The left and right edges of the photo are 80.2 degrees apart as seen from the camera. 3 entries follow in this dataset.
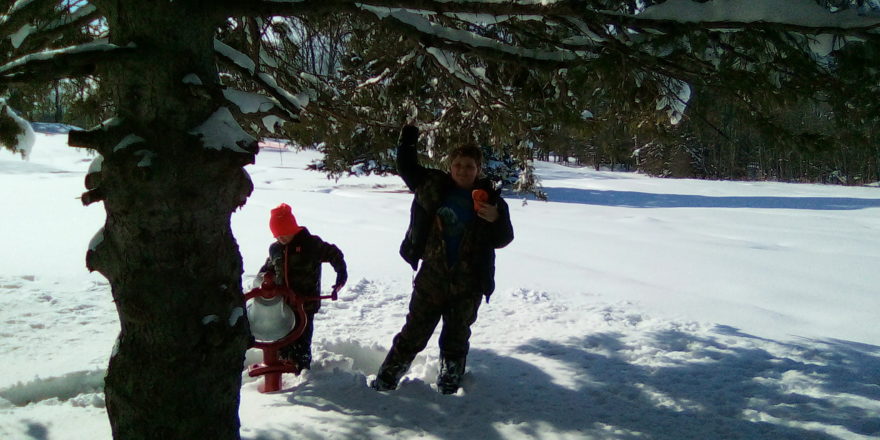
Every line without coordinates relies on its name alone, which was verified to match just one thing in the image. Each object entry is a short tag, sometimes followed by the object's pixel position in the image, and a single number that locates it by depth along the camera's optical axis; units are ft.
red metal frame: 10.00
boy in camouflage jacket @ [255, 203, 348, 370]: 11.08
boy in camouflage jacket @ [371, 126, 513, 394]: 9.98
